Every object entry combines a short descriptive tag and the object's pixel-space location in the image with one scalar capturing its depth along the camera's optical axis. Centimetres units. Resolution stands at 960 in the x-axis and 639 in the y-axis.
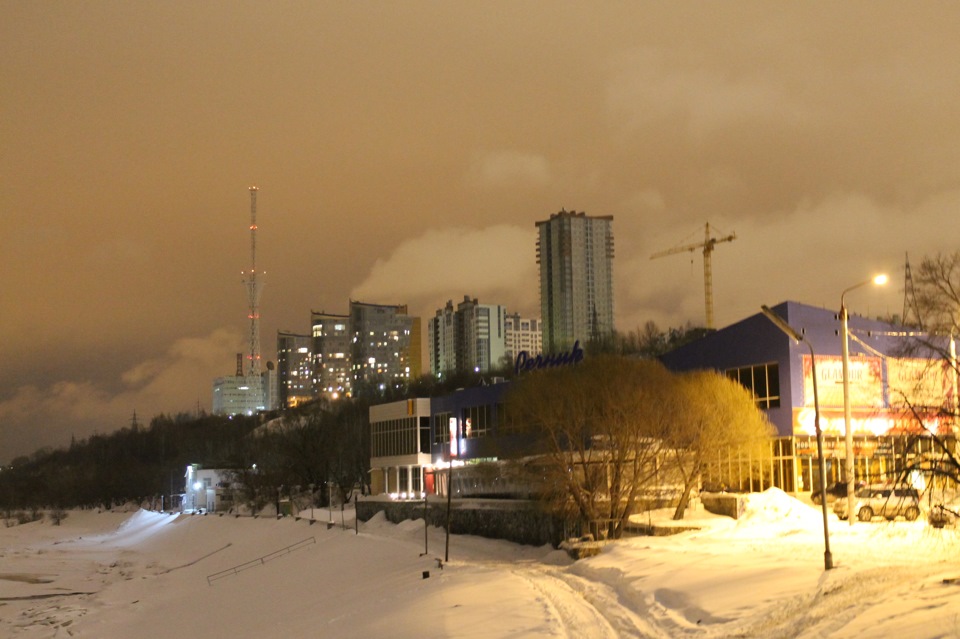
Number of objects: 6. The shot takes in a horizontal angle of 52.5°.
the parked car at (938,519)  2319
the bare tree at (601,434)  4856
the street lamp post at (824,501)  2738
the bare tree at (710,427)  5031
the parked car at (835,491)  4808
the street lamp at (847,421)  3969
